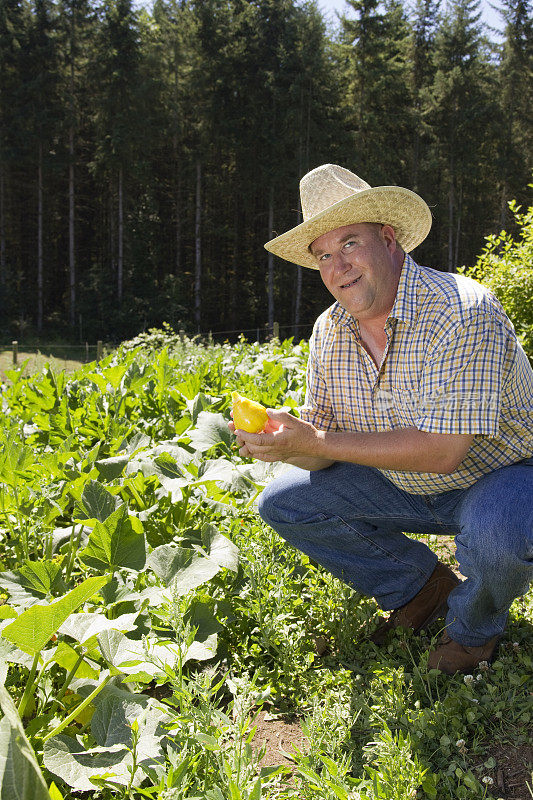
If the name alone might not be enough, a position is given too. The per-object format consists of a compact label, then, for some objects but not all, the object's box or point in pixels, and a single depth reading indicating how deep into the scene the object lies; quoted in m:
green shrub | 5.41
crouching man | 2.08
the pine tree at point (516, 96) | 30.45
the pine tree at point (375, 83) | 27.25
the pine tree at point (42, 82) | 24.81
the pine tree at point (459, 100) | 30.28
